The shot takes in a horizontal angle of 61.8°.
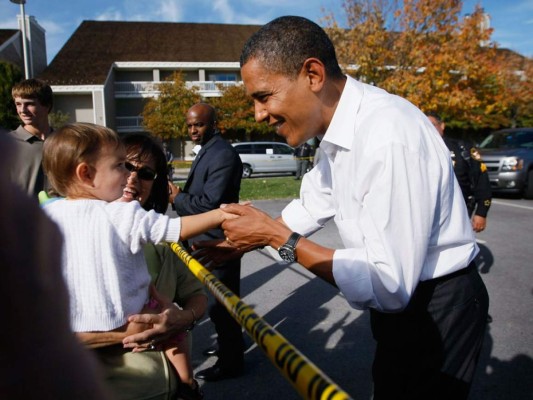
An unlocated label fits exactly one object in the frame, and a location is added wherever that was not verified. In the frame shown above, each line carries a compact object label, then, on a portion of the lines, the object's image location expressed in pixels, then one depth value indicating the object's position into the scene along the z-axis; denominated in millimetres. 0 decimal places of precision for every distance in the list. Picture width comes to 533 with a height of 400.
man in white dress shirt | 1582
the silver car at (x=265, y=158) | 22891
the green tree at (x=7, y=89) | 21750
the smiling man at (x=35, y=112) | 3766
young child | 1597
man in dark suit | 3729
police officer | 5387
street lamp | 13398
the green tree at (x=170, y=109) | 34812
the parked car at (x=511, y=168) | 12727
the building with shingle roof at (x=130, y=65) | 35531
